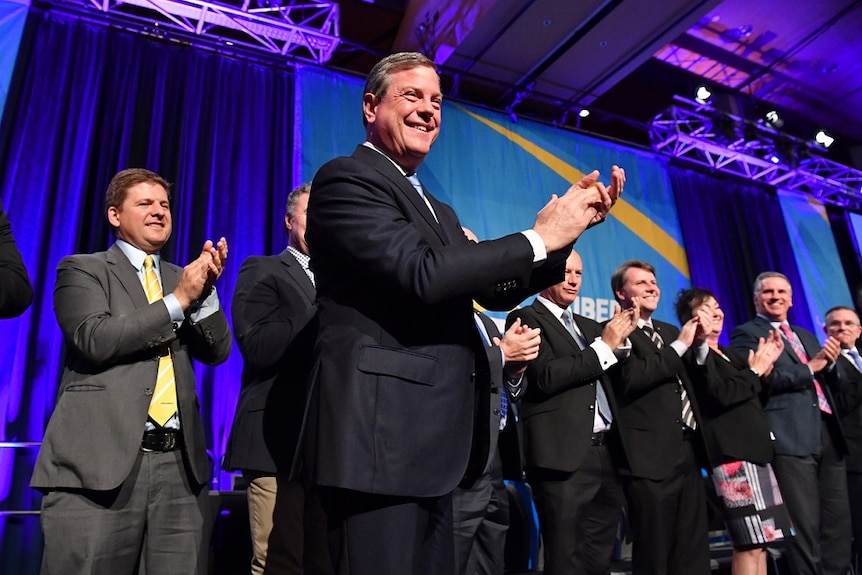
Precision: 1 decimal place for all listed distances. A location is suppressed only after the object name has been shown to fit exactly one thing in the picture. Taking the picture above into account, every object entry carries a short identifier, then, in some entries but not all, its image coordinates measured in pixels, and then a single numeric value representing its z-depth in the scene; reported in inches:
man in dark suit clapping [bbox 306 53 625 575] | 41.9
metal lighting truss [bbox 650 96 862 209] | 257.1
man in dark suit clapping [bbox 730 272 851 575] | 125.2
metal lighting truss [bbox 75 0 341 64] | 172.2
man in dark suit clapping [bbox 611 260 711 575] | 106.9
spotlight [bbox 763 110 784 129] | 270.5
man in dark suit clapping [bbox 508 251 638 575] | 99.3
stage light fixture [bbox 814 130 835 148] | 285.1
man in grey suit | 65.1
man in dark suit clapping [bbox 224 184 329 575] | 77.6
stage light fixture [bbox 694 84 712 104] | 254.4
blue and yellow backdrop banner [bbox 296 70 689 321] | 189.8
